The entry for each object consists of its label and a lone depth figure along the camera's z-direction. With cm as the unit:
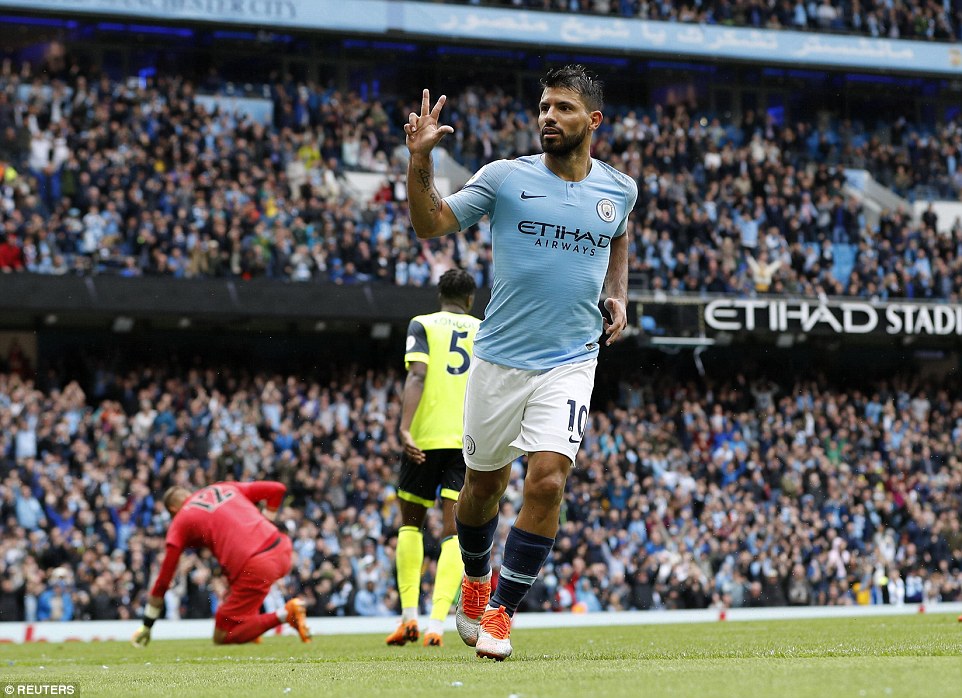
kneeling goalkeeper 1098
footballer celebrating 662
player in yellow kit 966
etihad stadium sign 2784
